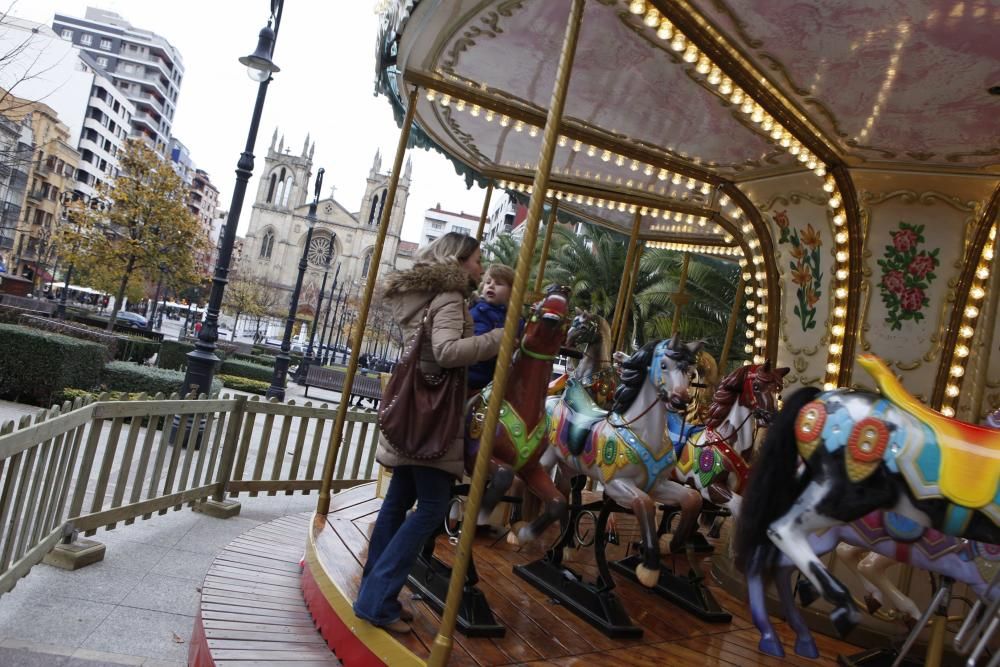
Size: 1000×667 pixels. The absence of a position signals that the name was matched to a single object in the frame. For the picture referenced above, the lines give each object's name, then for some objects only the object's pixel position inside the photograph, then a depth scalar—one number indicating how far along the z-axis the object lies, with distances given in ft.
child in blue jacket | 12.37
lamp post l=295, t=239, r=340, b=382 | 71.57
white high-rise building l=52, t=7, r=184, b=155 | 277.03
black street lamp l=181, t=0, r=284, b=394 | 28.12
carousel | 10.81
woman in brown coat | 10.41
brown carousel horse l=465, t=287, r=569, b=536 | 13.56
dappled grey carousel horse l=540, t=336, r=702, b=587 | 14.05
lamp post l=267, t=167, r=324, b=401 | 51.85
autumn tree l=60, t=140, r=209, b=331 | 67.41
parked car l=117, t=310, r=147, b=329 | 131.44
